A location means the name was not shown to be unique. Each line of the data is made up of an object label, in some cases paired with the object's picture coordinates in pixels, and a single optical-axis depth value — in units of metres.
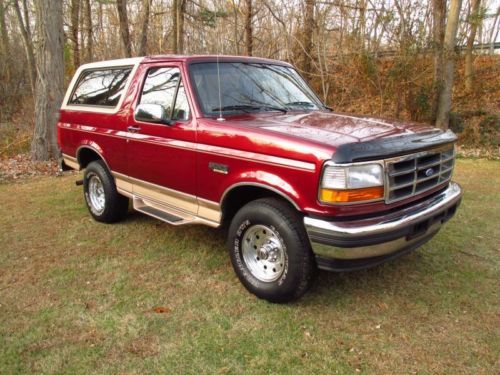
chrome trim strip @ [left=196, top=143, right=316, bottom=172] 3.08
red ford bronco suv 3.03
